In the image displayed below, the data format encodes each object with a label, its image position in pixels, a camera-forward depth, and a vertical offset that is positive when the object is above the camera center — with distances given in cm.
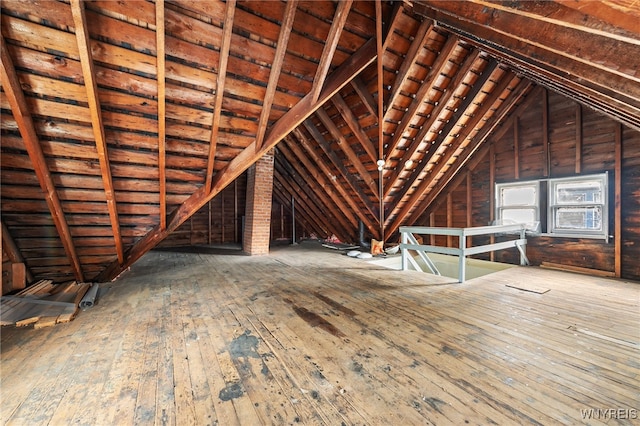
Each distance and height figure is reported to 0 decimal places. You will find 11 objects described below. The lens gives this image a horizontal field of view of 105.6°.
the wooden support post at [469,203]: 586 +32
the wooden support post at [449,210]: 624 +15
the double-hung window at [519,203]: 491 +29
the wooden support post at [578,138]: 427 +139
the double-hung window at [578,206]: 413 +20
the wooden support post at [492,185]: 546 +69
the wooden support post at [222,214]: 918 -1
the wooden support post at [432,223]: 659 -20
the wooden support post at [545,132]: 463 +162
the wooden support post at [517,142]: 506 +155
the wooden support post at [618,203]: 388 +23
